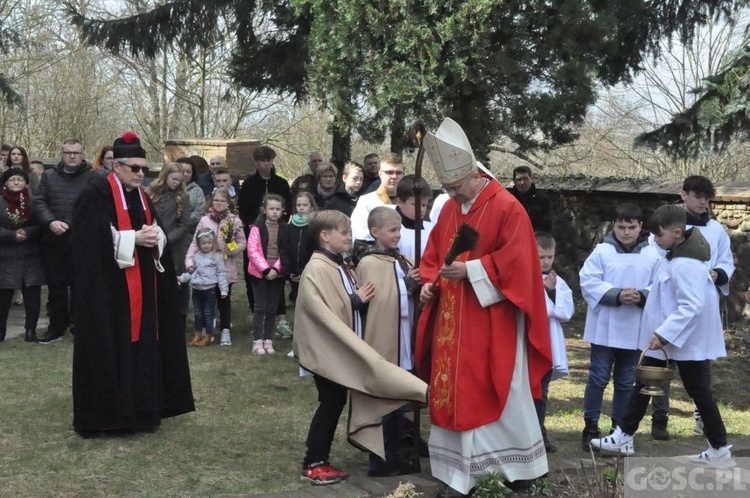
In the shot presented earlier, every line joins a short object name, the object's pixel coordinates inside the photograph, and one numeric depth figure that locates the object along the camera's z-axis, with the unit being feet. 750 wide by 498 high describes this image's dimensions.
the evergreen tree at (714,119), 30.35
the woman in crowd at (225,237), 32.45
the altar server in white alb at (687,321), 19.30
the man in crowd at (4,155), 41.85
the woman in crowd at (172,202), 31.63
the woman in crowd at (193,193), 33.65
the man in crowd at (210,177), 37.55
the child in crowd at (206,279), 32.17
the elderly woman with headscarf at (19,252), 32.42
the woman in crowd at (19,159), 37.91
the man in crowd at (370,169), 33.71
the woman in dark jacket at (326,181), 34.73
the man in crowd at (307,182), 36.40
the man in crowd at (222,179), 34.94
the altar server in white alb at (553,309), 20.40
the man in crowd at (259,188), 36.45
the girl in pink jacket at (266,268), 31.42
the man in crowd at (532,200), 37.60
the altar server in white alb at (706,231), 23.17
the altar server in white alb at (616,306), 21.50
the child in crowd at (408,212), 21.38
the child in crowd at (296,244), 31.27
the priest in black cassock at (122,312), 21.30
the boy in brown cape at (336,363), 17.66
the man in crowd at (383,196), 23.25
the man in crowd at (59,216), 32.27
